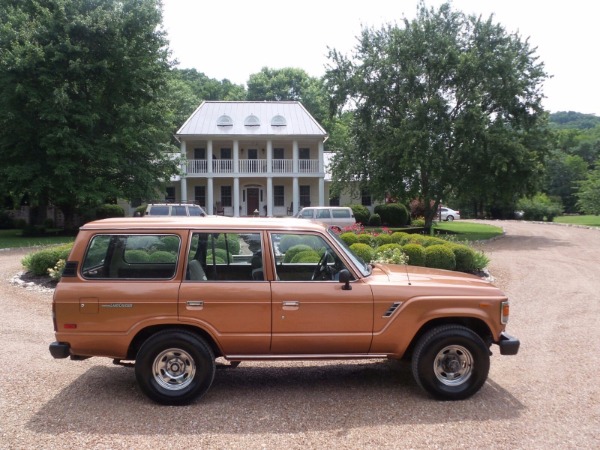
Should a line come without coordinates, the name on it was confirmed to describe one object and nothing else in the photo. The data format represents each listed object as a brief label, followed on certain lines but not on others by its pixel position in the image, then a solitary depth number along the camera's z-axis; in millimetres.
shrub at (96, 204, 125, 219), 34375
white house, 37156
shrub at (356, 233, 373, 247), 15235
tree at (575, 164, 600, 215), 45750
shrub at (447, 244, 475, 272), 13562
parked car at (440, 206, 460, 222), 49094
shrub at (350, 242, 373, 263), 12773
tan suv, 5059
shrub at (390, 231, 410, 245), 14978
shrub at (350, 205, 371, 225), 35969
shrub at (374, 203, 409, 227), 37625
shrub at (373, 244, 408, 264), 12055
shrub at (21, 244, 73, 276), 13039
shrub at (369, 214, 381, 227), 36781
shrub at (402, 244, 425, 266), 12867
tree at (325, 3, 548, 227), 26922
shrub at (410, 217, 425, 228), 35781
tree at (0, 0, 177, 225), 25219
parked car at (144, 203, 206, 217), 23031
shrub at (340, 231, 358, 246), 14961
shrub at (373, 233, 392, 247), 15191
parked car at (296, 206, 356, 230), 26000
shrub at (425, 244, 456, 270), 12789
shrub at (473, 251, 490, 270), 13648
